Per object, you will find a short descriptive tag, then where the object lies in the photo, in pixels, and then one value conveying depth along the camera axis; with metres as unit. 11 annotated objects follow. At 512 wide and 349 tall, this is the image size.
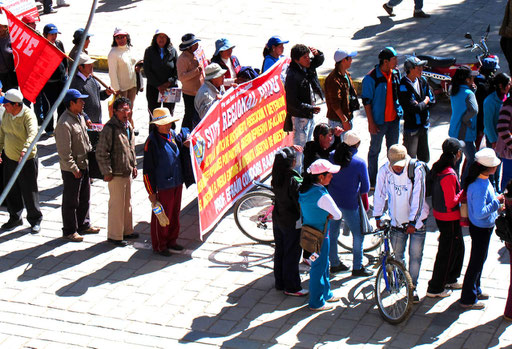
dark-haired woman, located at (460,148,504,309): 14.60
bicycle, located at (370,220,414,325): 15.04
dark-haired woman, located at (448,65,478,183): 18.88
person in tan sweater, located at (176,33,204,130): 21.91
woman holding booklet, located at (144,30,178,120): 22.98
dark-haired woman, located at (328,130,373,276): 16.23
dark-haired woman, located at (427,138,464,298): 15.03
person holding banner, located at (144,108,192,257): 17.67
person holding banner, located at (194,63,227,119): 20.01
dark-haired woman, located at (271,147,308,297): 15.69
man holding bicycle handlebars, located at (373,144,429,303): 15.22
